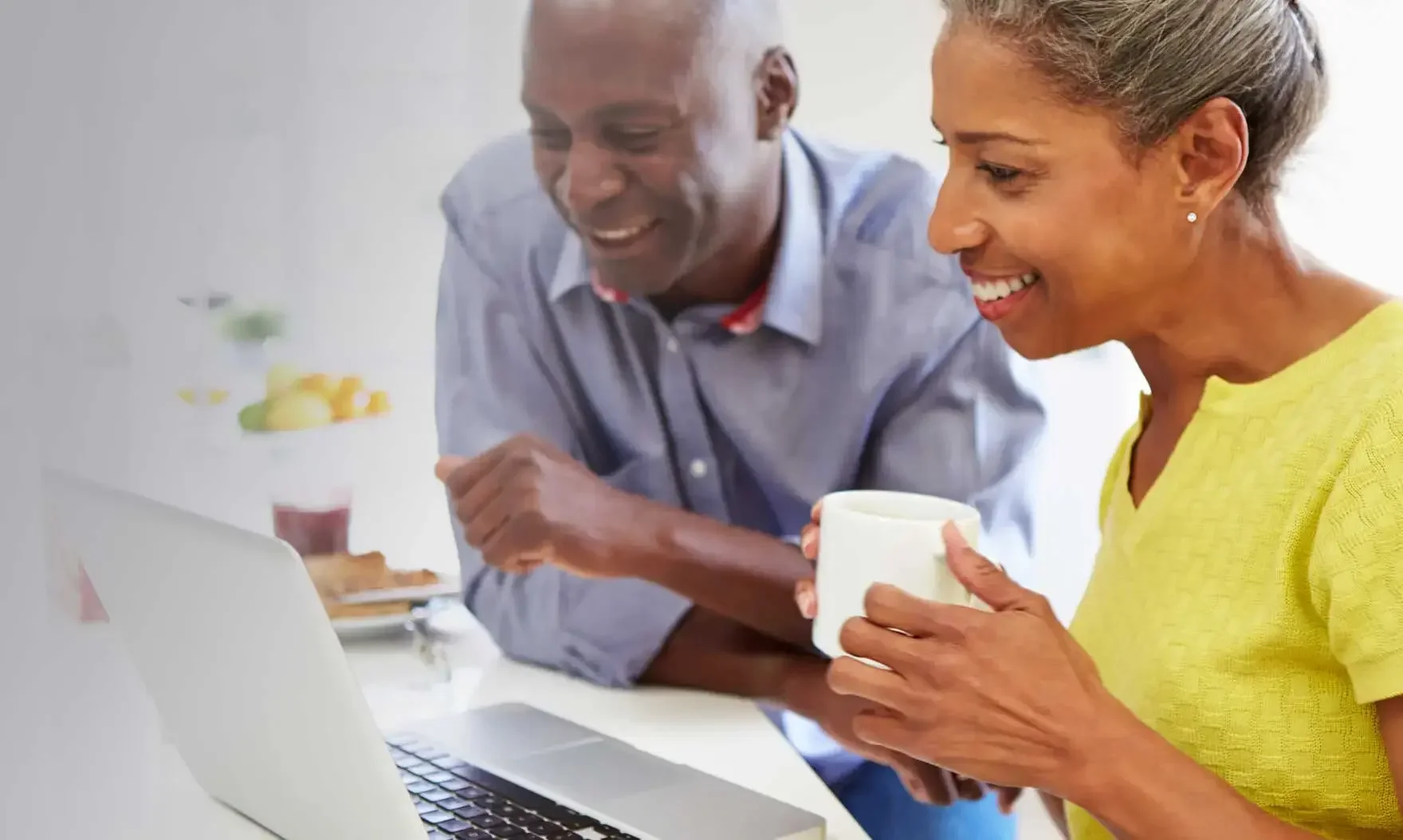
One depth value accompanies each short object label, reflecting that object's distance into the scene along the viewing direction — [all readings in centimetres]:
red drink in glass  112
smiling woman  77
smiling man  120
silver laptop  70
